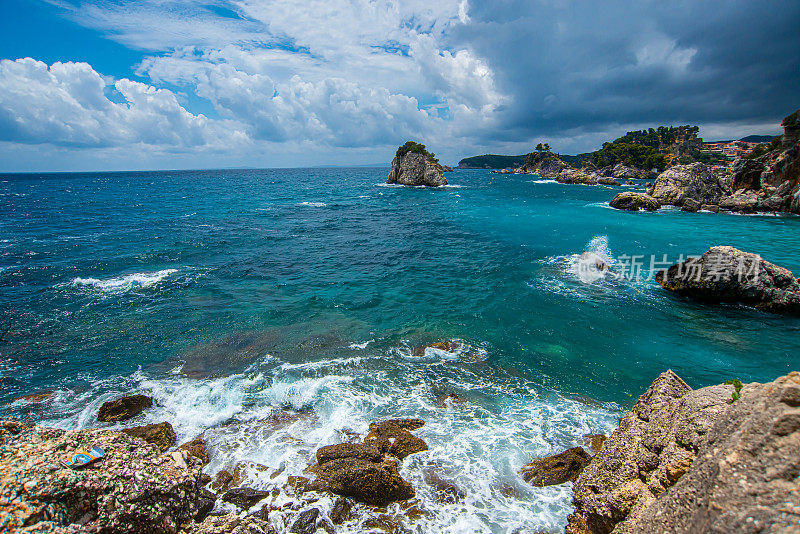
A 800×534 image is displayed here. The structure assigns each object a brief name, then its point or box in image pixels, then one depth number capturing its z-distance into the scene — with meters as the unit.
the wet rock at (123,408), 13.34
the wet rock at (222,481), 10.27
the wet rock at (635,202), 66.06
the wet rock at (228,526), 7.33
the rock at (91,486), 5.89
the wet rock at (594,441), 11.80
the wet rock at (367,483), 9.87
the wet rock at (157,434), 11.79
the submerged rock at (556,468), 10.65
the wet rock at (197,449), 11.38
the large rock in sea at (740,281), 21.67
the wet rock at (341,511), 9.28
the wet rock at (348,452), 11.19
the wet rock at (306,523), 9.01
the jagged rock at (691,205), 64.81
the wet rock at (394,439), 11.76
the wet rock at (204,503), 8.22
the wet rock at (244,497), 9.61
